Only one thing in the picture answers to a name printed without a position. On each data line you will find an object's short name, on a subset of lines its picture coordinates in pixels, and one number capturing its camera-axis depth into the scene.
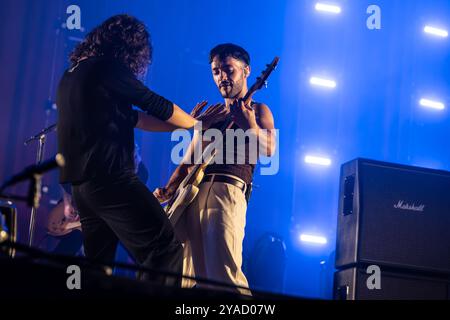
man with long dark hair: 3.31
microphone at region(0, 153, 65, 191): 1.95
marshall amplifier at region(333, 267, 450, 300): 4.23
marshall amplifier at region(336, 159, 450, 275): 4.29
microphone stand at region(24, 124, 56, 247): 2.03
